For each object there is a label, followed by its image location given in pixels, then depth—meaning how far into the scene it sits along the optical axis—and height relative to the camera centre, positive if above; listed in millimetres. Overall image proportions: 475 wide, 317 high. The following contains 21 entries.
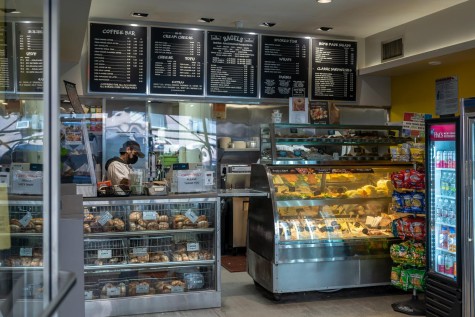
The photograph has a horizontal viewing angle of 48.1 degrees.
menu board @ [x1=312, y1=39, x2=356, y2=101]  7656 +1286
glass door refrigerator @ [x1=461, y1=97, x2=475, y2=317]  4312 -349
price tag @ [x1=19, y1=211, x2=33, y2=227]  2875 -353
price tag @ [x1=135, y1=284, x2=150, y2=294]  5179 -1288
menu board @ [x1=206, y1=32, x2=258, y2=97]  7242 +1279
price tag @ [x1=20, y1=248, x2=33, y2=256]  2572 -479
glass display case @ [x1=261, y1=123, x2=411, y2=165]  5641 +190
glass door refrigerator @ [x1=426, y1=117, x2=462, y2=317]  4500 -522
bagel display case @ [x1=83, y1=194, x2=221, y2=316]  5043 -952
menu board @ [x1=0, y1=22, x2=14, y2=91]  2713 +530
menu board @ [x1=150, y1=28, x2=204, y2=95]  7020 +1271
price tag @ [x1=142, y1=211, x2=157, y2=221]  5168 -569
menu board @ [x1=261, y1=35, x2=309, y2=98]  7453 +1289
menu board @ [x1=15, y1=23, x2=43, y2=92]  2395 +523
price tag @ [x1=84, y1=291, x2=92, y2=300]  5031 -1315
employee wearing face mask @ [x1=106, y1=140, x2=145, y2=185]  6070 -92
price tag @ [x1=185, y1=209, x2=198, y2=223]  5316 -581
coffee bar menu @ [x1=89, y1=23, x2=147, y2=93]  6809 +1268
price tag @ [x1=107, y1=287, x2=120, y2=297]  5090 -1298
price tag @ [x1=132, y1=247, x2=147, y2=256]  5152 -916
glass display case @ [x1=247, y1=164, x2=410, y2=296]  5441 -736
